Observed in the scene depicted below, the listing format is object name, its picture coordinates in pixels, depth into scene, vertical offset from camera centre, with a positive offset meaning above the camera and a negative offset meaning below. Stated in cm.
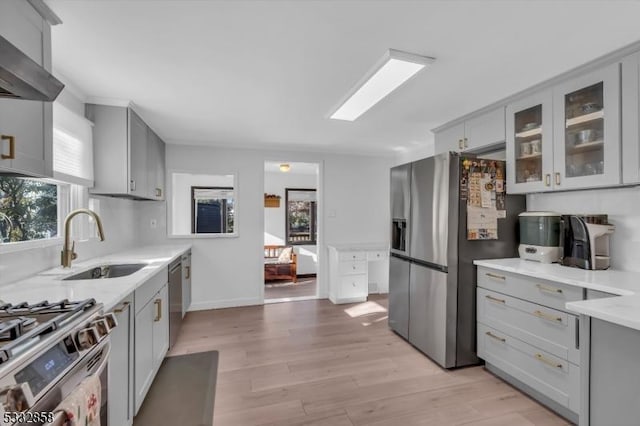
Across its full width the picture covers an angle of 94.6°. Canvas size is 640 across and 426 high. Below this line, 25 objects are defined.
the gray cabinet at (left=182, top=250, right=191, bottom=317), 345 -87
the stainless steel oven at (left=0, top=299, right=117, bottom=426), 74 -45
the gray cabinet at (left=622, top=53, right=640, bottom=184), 176 +57
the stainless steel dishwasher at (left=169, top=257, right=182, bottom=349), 275 -87
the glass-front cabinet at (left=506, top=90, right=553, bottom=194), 227 +56
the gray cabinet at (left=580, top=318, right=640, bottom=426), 110 -63
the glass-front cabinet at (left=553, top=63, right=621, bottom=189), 187 +56
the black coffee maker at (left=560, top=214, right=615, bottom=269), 207 -21
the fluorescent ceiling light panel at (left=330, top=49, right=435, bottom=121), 186 +96
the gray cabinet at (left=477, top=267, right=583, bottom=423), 182 -86
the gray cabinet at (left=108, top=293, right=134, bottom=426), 148 -83
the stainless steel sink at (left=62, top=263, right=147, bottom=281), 218 -46
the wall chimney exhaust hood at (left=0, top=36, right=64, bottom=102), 90 +45
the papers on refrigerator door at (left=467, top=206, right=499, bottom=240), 246 -9
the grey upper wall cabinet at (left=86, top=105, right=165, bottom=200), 256 +55
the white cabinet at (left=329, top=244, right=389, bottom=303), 427 -85
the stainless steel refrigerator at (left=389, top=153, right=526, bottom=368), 245 -38
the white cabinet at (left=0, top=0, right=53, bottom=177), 125 +45
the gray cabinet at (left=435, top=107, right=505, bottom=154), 269 +80
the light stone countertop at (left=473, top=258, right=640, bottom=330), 114 -40
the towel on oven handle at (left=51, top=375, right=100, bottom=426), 89 -63
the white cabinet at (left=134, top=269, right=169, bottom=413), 184 -85
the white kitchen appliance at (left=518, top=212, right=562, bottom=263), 230 -20
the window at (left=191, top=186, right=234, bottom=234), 488 +6
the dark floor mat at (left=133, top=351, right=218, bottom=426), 189 -133
